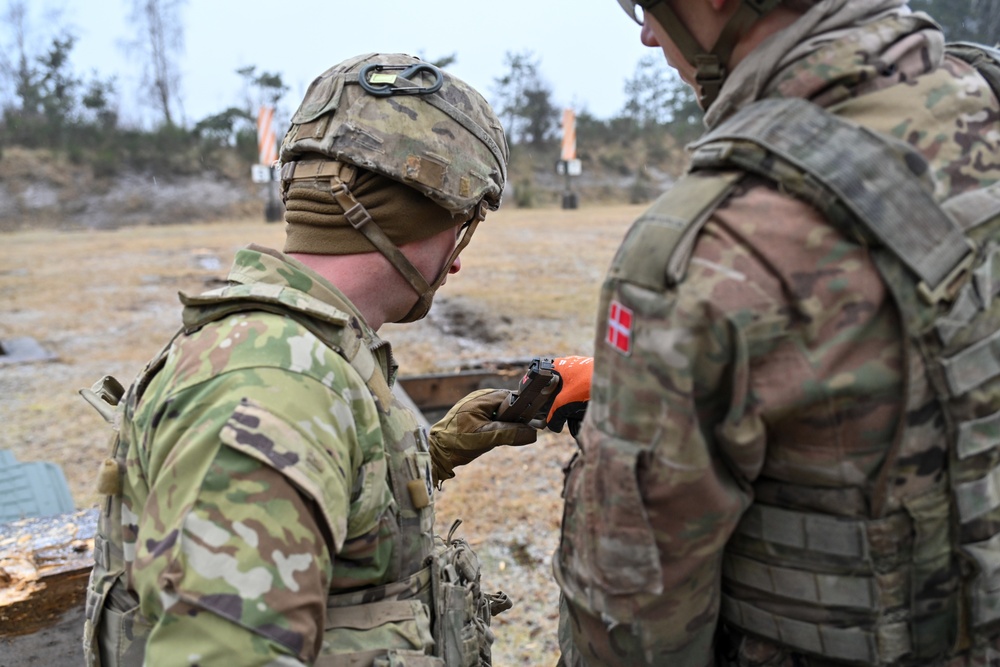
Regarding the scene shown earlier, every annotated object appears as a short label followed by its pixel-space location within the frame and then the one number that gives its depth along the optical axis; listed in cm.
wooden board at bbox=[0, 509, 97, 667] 310
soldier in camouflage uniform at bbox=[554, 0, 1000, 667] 124
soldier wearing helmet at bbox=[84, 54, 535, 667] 138
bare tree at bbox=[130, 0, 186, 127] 4200
